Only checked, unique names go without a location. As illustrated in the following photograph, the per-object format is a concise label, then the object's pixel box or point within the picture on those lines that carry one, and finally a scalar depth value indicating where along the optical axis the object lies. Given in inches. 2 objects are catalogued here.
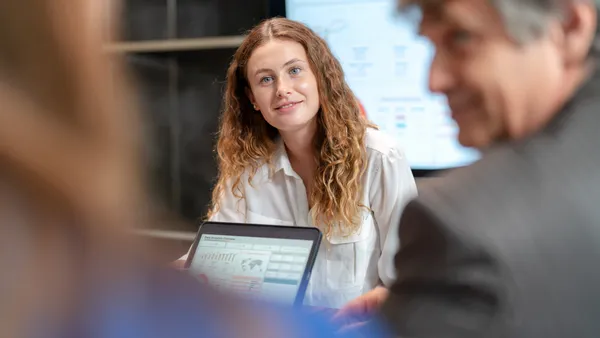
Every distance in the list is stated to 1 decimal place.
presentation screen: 84.4
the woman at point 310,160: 59.2
